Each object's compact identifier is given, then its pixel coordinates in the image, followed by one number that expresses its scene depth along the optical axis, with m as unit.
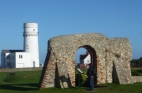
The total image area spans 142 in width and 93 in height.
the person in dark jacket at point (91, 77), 24.79
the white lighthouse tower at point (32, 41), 100.62
